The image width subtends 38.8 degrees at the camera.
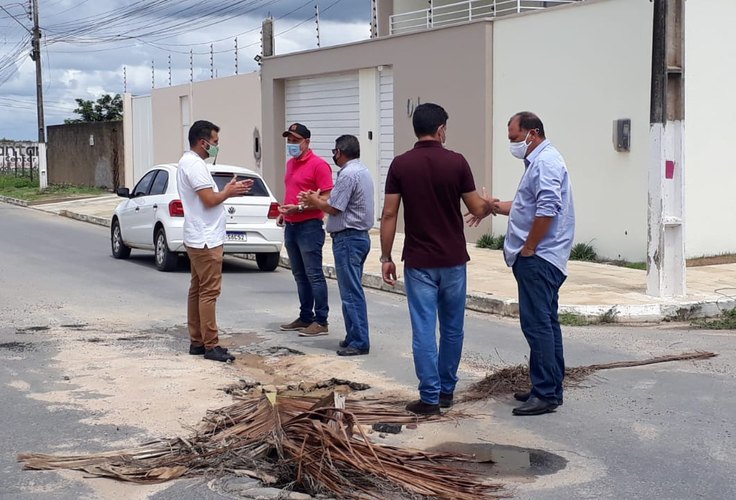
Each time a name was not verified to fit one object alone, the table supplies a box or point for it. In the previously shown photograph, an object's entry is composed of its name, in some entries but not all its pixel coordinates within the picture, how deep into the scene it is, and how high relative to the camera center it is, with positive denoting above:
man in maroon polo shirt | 6.82 -0.42
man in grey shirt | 9.09 -0.54
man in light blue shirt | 6.84 -0.55
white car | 15.07 -0.81
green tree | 51.62 +2.88
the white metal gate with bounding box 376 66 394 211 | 21.56 +0.92
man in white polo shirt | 8.59 -0.48
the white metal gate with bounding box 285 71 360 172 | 23.09 +1.34
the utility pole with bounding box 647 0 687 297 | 11.84 +0.07
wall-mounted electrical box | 15.61 +0.40
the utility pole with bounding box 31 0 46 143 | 40.12 +3.97
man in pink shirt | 9.83 -0.55
